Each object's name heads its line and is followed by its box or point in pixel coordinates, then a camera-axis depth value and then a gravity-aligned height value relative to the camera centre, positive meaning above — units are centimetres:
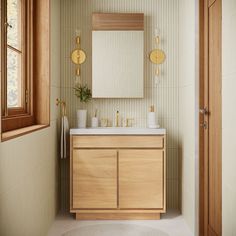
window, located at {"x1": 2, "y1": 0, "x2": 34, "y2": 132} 159 +33
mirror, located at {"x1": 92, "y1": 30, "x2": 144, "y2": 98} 250 +46
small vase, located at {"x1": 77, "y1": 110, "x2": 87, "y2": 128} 245 -8
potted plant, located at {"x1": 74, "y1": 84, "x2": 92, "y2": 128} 246 +12
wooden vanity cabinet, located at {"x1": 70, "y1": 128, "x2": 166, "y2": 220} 230 -58
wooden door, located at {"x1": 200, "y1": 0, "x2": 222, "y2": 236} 170 -11
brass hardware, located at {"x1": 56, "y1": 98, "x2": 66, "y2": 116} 247 +6
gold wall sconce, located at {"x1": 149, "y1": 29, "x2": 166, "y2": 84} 254 +55
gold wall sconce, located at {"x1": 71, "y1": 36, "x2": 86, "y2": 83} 253 +55
